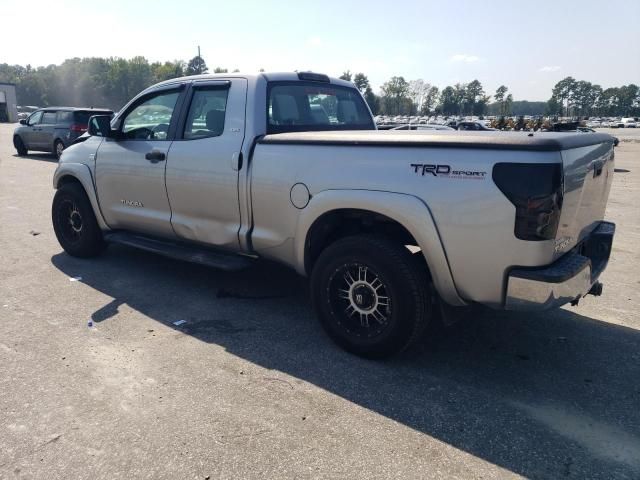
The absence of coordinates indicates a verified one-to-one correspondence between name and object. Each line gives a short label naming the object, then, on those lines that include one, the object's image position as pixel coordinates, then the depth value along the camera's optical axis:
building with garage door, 57.34
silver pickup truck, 2.72
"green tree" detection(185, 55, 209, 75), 90.78
